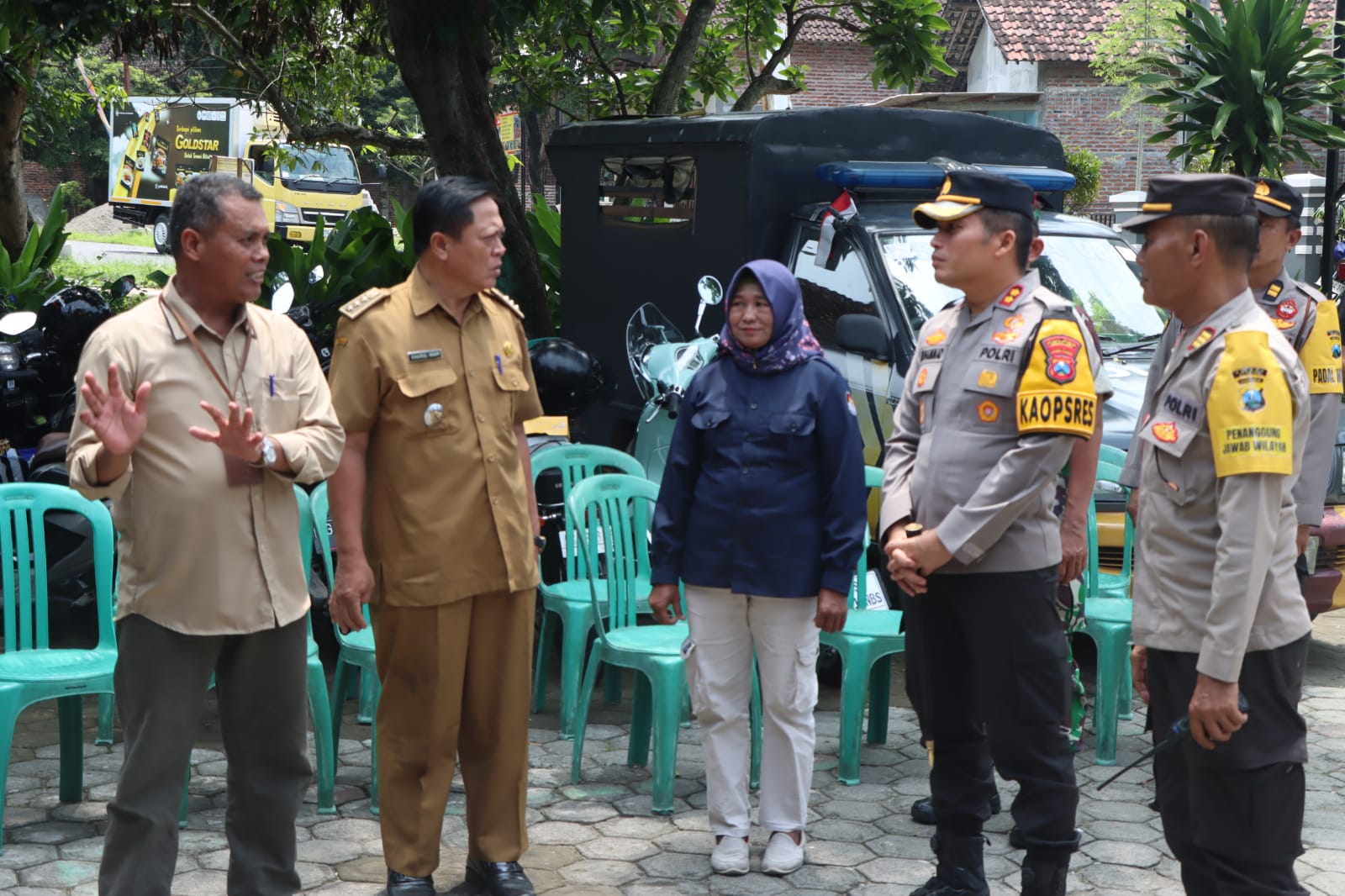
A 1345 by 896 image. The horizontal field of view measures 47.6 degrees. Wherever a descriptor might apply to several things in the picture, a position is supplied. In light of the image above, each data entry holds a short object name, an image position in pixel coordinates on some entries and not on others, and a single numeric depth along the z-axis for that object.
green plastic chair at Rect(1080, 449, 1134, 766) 5.39
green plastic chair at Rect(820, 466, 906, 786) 5.12
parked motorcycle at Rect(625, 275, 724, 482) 6.85
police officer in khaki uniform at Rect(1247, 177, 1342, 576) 4.77
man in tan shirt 3.43
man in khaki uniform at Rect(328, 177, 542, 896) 3.91
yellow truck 29.31
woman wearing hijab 4.21
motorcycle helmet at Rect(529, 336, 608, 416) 6.95
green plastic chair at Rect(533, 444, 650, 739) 5.52
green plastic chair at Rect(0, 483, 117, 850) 4.38
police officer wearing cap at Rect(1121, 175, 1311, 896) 2.90
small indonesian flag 6.77
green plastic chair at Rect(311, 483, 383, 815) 4.81
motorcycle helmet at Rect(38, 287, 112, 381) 7.04
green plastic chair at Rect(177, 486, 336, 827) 4.65
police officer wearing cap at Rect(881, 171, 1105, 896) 3.62
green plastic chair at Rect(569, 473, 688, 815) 4.83
